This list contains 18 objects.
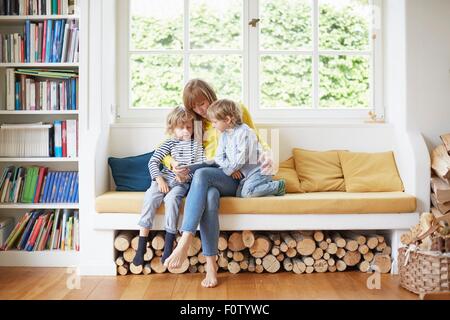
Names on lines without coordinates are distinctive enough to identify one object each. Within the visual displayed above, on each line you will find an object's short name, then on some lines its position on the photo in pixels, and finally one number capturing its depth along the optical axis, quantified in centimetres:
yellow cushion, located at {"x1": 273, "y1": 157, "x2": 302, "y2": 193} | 318
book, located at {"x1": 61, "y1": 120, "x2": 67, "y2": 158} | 327
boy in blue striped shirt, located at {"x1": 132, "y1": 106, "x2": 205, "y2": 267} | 277
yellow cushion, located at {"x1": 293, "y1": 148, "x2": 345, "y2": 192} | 325
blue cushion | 318
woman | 266
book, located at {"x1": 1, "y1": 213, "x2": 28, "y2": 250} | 324
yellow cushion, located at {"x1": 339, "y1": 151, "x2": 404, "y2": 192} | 319
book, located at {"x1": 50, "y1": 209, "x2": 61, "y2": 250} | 323
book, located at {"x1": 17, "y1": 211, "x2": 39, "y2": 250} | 323
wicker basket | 247
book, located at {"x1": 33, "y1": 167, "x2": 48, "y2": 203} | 326
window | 361
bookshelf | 320
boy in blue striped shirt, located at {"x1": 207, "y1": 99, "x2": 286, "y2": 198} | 288
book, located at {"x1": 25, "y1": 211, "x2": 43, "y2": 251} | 322
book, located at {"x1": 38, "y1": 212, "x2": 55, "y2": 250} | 323
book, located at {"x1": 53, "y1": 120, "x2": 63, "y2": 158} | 326
